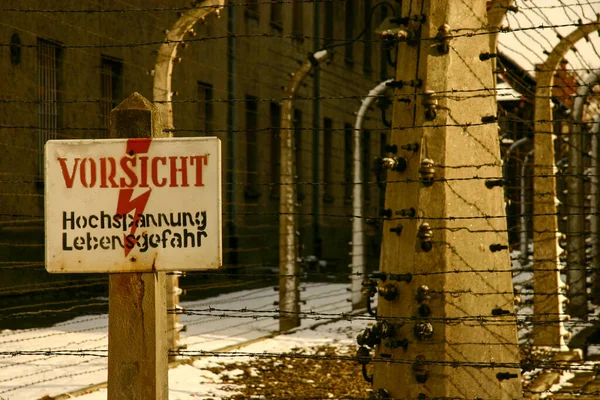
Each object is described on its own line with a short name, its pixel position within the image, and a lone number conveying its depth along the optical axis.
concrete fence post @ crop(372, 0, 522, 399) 7.37
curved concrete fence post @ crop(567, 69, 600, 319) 15.80
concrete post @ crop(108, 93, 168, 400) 4.61
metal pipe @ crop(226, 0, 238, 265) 23.89
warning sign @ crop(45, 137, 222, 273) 4.56
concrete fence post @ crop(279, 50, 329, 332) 14.67
